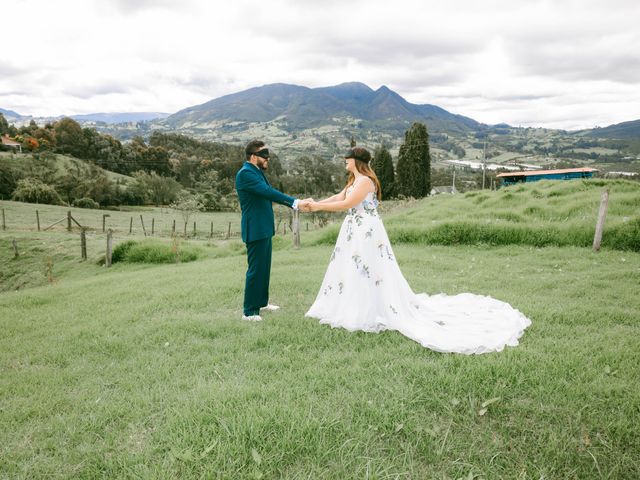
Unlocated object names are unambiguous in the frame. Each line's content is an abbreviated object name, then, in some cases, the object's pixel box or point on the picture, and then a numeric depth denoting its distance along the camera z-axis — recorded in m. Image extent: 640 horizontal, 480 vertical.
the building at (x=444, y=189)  81.20
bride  5.64
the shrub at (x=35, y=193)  52.41
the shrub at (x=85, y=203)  56.61
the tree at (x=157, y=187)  68.24
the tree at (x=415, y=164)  54.75
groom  6.07
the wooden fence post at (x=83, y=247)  20.94
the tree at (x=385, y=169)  60.66
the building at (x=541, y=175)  60.15
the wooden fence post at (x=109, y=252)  18.19
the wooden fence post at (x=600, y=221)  11.43
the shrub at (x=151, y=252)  17.59
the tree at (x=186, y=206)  44.51
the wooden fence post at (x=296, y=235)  15.53
